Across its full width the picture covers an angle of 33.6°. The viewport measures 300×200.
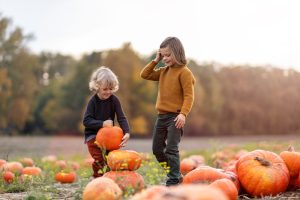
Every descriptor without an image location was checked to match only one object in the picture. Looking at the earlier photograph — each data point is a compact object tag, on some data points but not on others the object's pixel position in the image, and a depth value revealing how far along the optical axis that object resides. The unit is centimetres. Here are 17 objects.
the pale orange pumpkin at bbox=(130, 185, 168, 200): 310
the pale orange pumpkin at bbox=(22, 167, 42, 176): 712
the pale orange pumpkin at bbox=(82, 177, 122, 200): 390
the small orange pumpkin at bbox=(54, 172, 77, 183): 710
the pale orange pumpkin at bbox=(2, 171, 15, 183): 639
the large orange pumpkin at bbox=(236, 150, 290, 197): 478
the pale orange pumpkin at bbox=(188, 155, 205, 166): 805
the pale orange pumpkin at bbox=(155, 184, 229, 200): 254
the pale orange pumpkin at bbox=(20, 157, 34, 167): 833
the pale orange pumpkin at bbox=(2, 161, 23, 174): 705
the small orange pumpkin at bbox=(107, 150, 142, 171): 472
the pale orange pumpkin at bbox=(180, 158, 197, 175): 741
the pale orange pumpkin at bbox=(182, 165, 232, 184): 475
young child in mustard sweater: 547
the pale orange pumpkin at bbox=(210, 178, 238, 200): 433
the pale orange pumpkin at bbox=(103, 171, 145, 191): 437
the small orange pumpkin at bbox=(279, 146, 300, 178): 516
